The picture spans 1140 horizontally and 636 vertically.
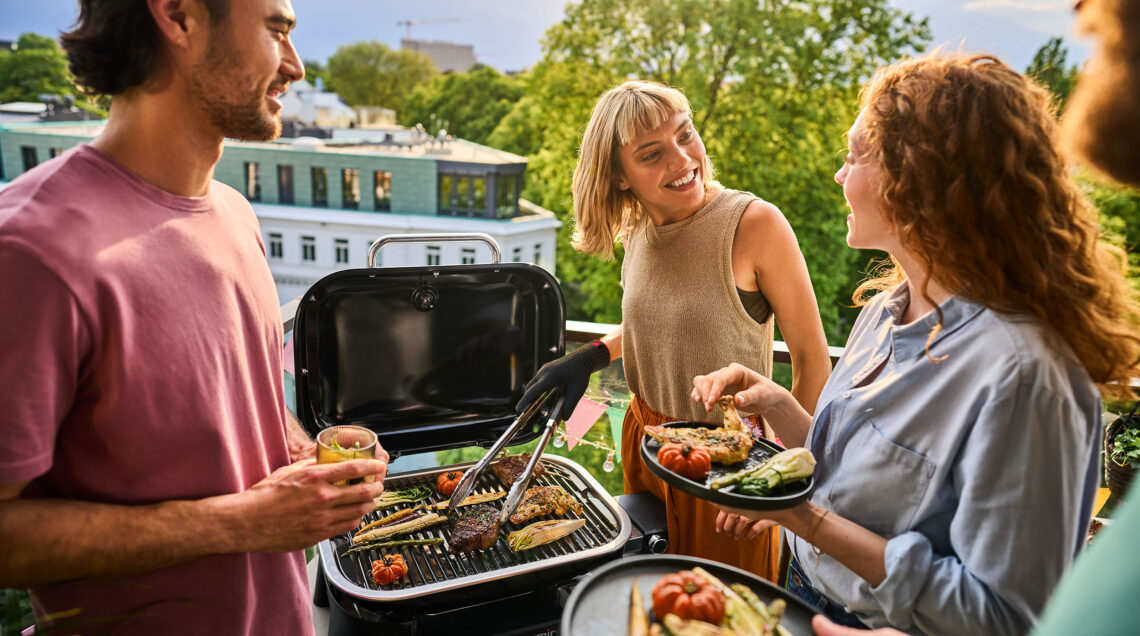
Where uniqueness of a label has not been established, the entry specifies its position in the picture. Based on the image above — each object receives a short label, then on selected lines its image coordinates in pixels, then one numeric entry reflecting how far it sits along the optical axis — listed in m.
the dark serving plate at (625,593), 1.13
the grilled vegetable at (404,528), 1.78
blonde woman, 2.00
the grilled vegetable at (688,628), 1.06
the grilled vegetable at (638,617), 1.10
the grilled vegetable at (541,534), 1.77
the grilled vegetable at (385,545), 1.73
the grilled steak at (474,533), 1.73
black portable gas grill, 1.65
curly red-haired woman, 1.05
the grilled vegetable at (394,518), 1.85
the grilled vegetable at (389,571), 1.61
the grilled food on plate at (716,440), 1.47
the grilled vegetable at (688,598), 1.10
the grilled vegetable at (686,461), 1.39
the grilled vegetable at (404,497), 1.95
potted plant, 2.59
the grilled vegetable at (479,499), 1.94
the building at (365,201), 17.20
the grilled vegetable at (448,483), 2.04
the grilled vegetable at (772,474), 1.31
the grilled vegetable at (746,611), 1.11
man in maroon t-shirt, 1.02
